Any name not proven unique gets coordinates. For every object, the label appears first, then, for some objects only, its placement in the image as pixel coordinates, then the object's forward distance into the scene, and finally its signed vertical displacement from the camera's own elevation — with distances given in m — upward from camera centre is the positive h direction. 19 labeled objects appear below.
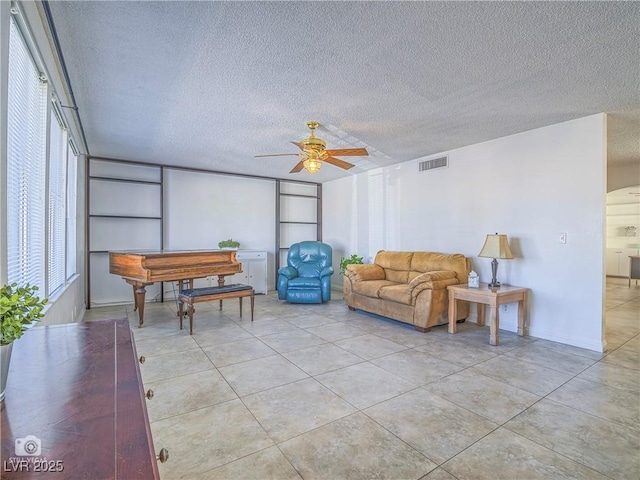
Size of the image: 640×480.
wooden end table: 3.62 -0.67
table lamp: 3.88 -0.11
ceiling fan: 3.56 +0.98
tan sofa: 4.11 -0.64
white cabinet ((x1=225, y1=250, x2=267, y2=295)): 6.38 -0.62
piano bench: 4.11 -0.73
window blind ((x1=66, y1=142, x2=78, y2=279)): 3.99 +0.41
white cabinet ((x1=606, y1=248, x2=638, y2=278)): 8.62 -0.50
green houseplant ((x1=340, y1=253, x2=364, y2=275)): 6.20 -0.40
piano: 4.03 -0.36
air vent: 4.98 +1.21
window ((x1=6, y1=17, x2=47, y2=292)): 1.67 +0.43
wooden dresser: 0.67 -0.46
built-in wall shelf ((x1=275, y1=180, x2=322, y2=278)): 7.28 +0.59
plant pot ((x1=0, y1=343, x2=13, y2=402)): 0.91 -0.37
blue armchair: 5.63 -0.62
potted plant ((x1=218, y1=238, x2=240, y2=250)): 6.32 -0.11
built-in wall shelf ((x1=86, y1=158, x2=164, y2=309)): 5.37 +0.36
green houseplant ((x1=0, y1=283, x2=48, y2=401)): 0.88 -0.22
